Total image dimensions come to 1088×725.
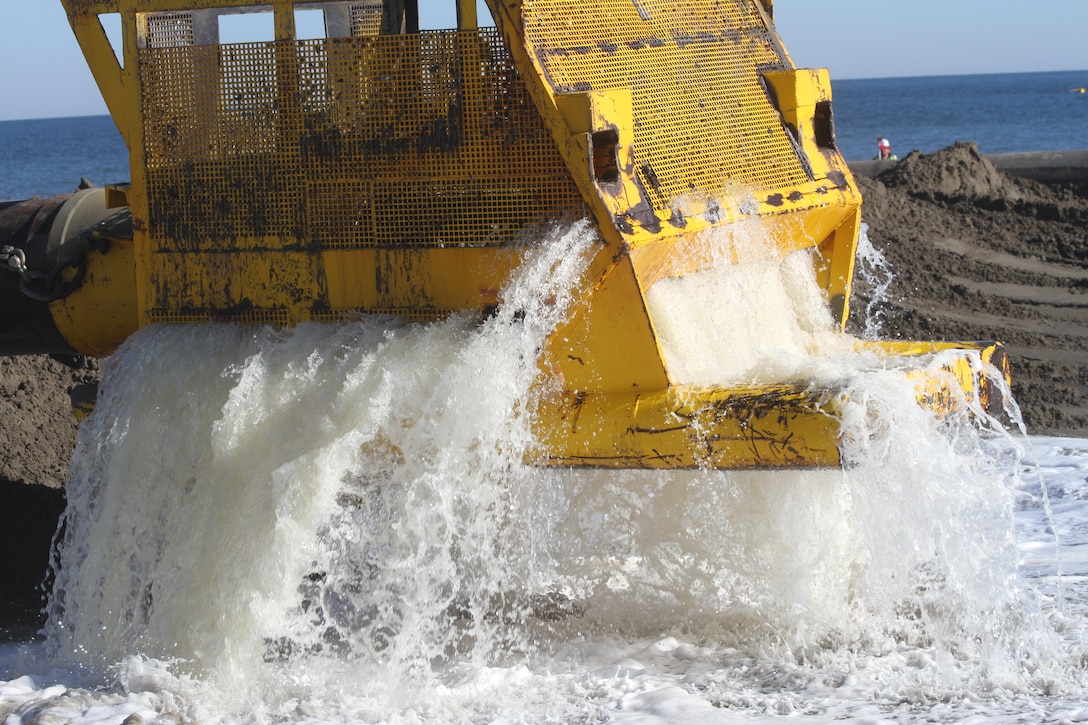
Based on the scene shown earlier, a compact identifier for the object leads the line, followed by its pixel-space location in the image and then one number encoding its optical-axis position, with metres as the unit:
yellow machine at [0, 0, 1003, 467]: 7.47
